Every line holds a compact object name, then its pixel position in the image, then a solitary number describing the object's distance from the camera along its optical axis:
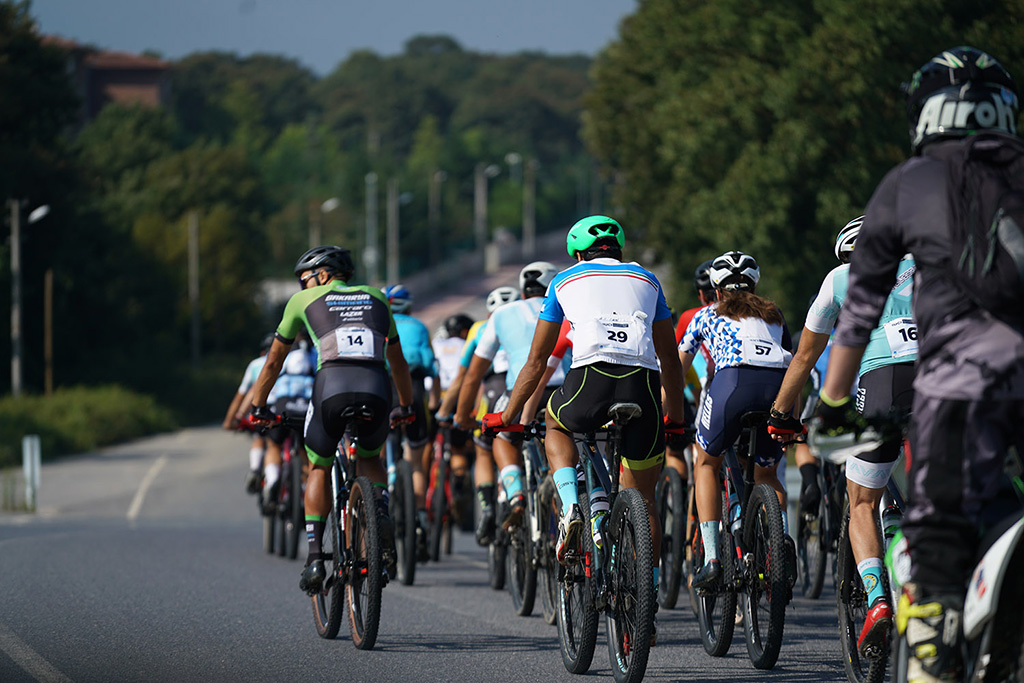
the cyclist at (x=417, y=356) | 24.48
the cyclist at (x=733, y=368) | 15.90
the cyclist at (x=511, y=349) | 19.00
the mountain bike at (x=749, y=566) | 14.32
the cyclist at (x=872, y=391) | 12.35
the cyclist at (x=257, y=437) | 26.98
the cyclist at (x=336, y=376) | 16.05
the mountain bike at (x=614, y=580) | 12.91
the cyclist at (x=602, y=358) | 14.05
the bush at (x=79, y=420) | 83.44
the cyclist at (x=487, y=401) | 21.08
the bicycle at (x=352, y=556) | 15.40
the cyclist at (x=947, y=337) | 8.80
